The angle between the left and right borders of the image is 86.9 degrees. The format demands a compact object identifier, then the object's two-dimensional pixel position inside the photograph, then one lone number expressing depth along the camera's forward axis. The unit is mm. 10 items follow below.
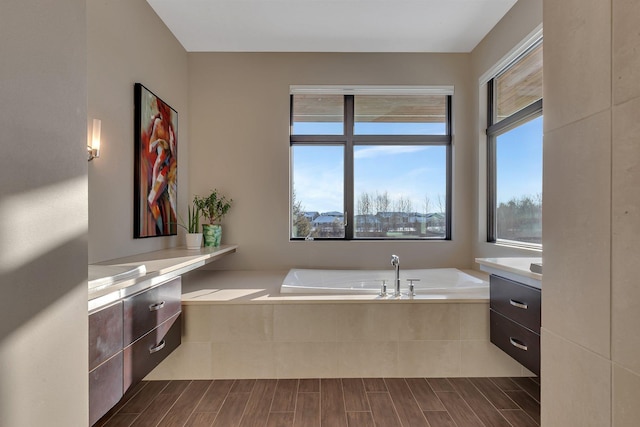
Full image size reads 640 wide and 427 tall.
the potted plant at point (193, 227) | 2879
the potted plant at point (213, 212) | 3113
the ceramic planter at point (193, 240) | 2873
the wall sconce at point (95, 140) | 1856
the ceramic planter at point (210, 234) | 3107
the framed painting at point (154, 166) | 2412
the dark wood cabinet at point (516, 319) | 1712
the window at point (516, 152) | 2502
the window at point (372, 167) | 3549
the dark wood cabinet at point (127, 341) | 1274
